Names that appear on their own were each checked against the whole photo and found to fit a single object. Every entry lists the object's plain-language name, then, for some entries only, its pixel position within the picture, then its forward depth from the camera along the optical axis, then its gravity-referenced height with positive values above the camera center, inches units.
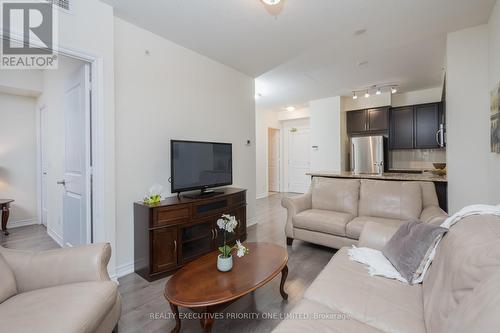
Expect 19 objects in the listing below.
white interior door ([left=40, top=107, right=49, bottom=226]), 149.0 +2.1
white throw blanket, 52.4 -26.7
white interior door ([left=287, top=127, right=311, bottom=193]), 298.5 +10.2
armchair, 41.6 -27.1
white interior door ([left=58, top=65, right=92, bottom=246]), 89.9 +3.8
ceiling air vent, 76.6 +56.5
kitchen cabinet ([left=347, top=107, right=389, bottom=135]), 218.8 +44.6
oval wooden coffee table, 54.4 -31.2
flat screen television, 107.1 +1.3
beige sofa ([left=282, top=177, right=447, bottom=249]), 106.7 -21.3
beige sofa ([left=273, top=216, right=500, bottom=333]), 30.8 -26.9
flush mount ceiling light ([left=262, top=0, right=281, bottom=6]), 79.6 +58.3
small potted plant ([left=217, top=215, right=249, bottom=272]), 67.8 -26.6
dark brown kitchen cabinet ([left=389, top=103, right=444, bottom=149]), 197.2 +35.7
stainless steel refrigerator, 214.2 +10.9
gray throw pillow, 55.5 -21.1
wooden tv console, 91.1 -28.5
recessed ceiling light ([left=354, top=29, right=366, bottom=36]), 110.1 +65.8
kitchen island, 117.5 -7.6
